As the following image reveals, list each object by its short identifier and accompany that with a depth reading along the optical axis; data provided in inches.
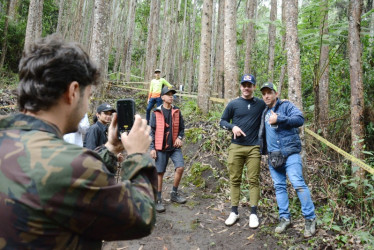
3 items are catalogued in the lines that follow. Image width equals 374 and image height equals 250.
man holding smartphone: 38.9
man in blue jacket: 155.3
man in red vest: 207.5
